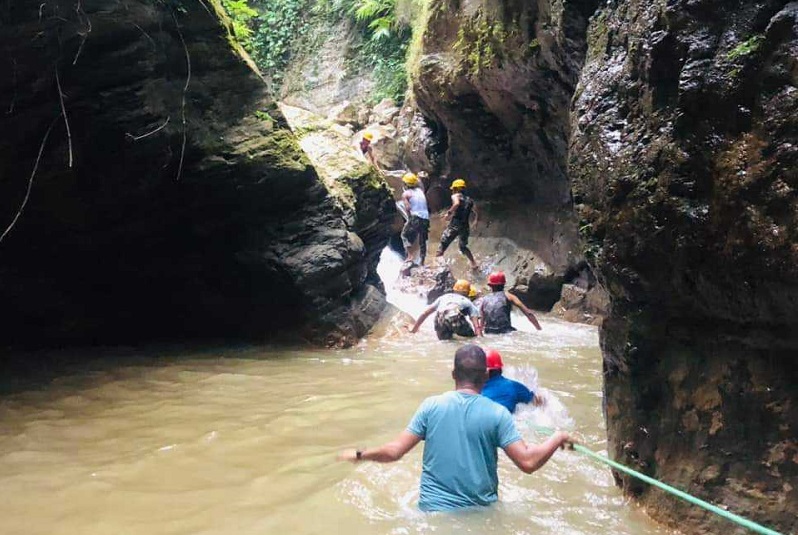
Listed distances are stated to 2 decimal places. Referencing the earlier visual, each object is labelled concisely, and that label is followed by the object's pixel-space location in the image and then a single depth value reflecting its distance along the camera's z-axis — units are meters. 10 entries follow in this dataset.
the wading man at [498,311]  9.80
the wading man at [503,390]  4.72
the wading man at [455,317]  9.49
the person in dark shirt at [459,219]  13.83
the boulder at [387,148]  18.89
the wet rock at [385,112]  20.95
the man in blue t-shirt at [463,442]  3.13
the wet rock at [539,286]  12.89
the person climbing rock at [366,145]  15.30
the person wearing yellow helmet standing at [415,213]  14.24
